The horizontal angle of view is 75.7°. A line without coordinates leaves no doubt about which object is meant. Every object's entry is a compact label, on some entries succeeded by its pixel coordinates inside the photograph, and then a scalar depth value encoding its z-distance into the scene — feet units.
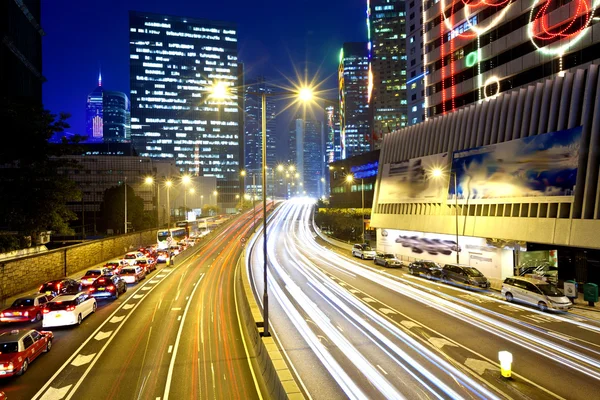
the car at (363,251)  162.50
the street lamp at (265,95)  54.49
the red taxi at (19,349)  47.47
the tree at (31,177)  117.50
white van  76.64
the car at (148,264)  134.85
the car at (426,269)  118.21
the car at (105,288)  95.45
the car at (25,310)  73.54
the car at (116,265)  131.16
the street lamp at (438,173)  134.15
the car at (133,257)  141.67
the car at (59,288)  93.56
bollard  44.16
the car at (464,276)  101.14
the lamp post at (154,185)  186.27
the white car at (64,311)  70.03
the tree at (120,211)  262.26
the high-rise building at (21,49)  263.08
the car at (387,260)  141.96
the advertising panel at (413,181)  141.38
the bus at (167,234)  203.00
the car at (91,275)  106.93
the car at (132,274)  119.14
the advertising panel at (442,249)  115.44
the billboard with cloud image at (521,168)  95.11
